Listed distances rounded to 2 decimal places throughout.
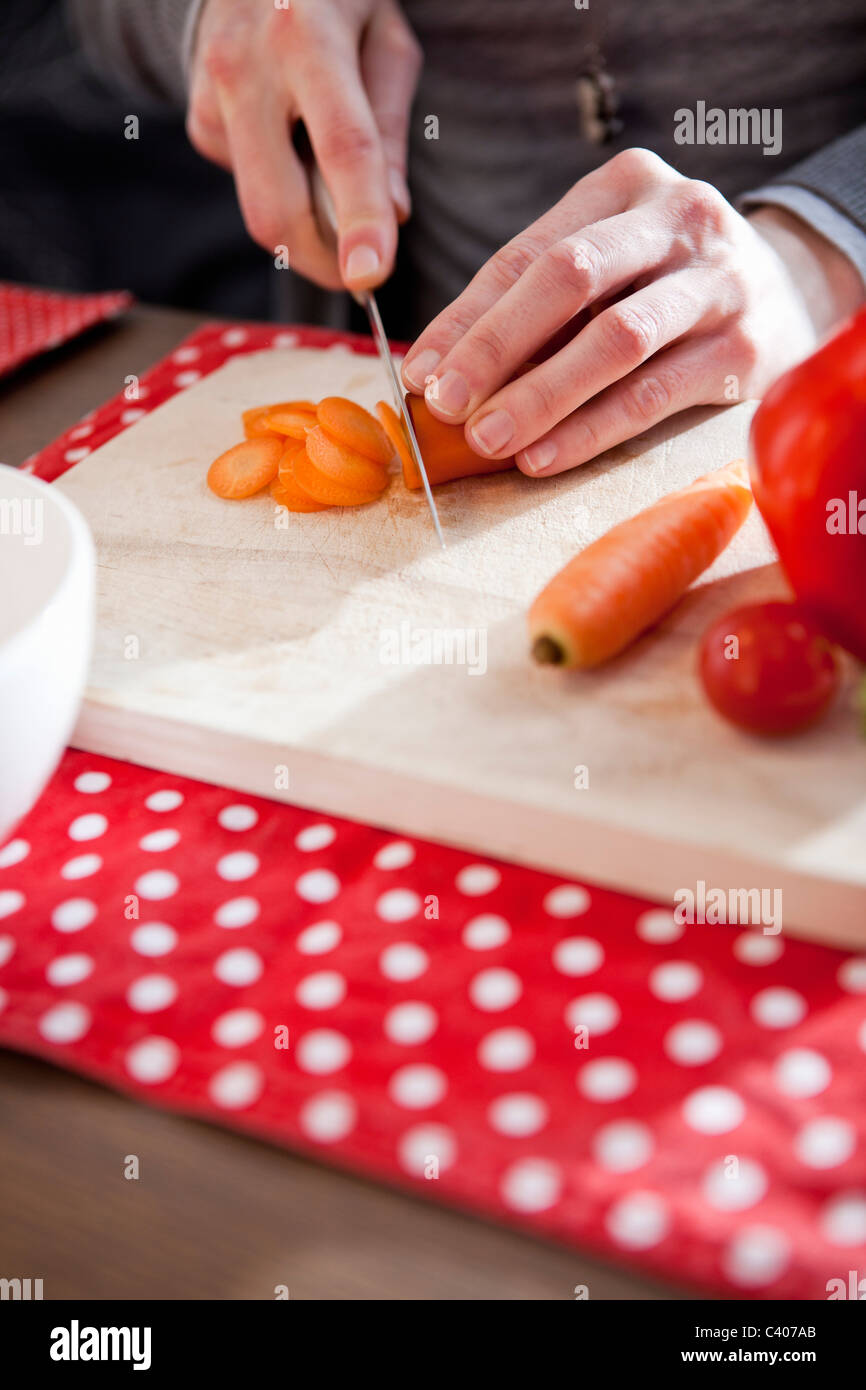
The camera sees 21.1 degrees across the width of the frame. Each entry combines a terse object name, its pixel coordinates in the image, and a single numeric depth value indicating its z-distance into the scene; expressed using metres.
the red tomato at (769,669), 0.67
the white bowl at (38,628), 0.62
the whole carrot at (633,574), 0.69
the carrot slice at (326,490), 0.79
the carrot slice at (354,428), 0.80
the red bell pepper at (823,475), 0.68
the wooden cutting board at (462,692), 0.66
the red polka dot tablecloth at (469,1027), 0.60
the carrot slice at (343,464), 0.79
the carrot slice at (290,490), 0.79
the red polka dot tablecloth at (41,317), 0.95
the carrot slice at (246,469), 0.80
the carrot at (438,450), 0.79
